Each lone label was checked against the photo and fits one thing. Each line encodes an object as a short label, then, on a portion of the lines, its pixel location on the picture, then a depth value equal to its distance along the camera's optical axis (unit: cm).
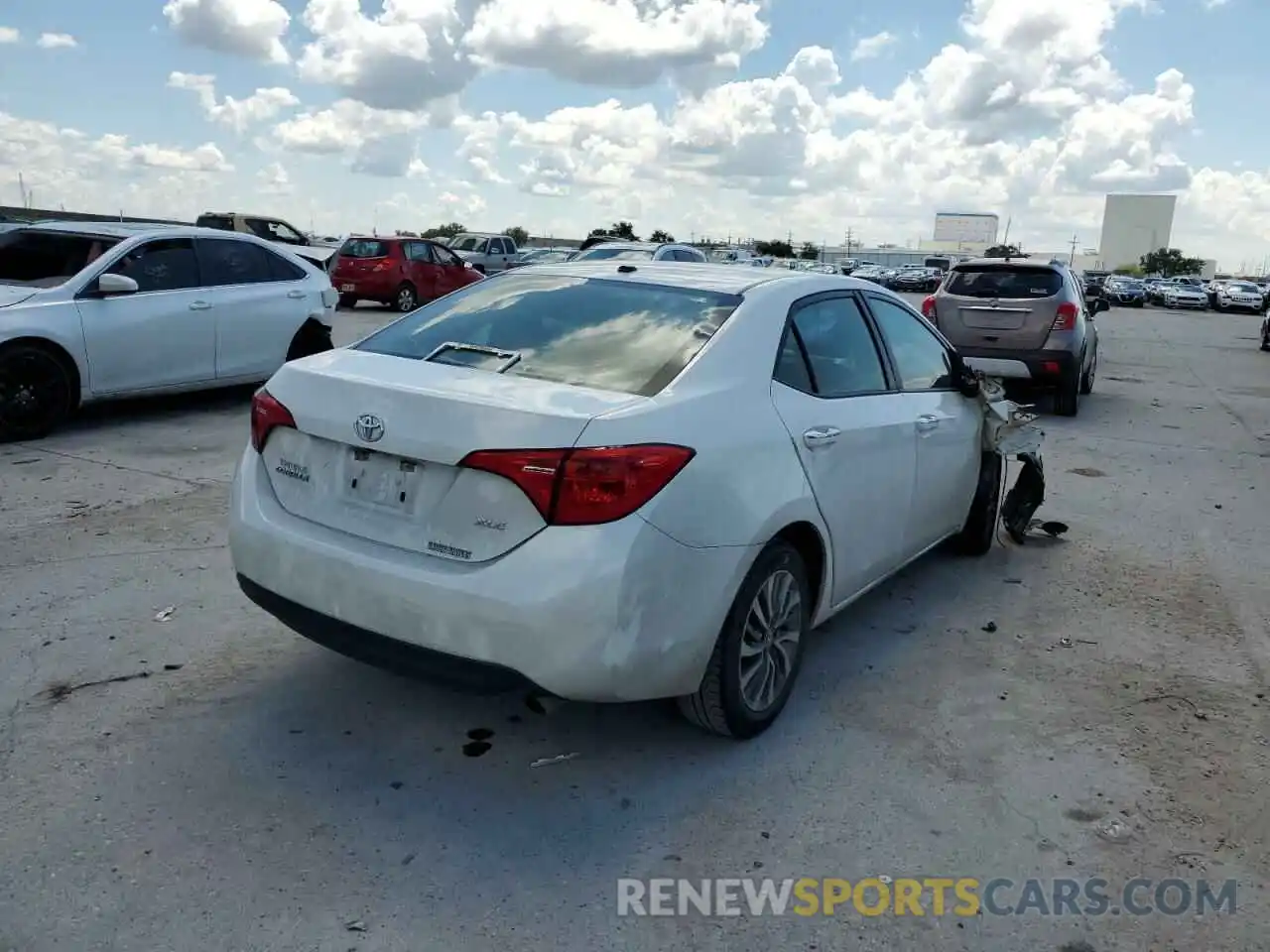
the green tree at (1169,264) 12175
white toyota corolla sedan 293
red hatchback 2130
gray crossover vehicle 1114
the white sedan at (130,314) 769
